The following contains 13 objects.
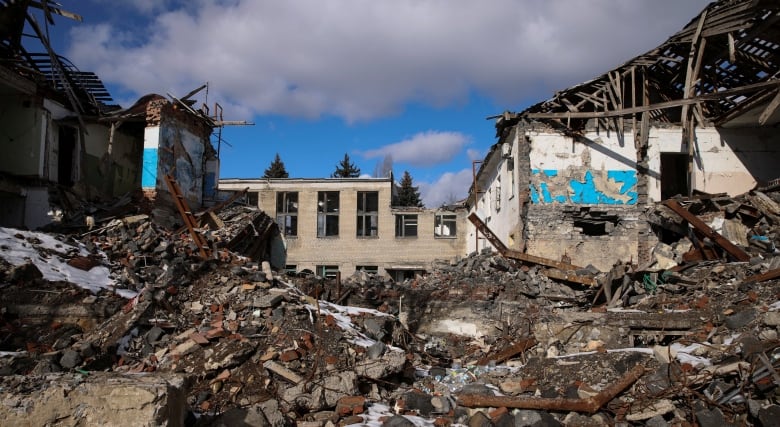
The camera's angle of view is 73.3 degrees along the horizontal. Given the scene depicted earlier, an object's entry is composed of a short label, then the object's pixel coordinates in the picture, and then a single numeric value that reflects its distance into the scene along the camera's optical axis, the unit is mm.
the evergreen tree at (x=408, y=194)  45188
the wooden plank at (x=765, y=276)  9341
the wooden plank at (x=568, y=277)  13519
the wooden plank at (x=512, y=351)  9805
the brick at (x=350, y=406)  6652
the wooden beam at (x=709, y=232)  11598
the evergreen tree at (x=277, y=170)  44500
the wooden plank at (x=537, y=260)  14508
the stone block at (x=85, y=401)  4098
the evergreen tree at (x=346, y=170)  45562
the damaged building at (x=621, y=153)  15750
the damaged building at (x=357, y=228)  26562
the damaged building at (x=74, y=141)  15141
